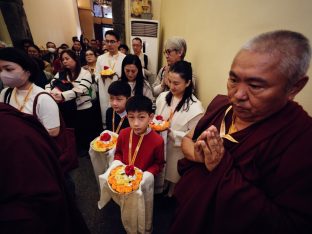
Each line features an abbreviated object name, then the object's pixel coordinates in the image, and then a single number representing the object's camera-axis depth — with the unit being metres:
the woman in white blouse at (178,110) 1.89
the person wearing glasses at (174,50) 2.39
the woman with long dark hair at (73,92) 2.58
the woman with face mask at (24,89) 1.46
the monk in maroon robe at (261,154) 0.67
